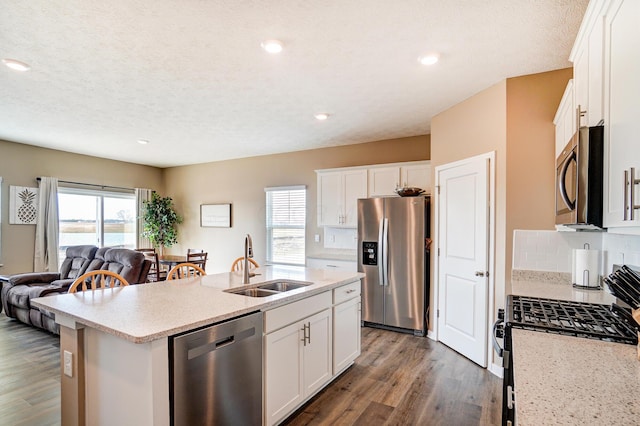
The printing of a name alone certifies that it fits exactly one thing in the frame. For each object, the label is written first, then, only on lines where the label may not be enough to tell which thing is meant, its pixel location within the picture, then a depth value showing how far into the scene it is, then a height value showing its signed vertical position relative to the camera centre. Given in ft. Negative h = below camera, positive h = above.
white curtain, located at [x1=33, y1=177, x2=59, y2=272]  18.30 -1.05
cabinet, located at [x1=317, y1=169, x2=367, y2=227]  16.49 +0.73
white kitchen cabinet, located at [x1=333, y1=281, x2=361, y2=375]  9.16 -3.36
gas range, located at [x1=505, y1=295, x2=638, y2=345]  4.49 -1.70
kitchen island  4.87 -2.06
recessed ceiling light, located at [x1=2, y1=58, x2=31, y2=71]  8.65 +3.82
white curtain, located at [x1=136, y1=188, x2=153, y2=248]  23.39 -0.10
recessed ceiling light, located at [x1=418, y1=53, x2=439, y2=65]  8.37 +3.82
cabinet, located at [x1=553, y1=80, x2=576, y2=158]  6.68 +2.00
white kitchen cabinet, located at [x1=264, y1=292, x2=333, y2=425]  6.83 -3.30
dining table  18.85 -2.96
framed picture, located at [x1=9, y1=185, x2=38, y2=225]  17.51 +0.25
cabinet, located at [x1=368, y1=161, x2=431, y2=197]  14.78 +1.48
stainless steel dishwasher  5.12 -2.77
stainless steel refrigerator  13.43 -2.17
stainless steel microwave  4.36 +0.46
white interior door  10.43 -1.60
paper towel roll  7.73 -1.35
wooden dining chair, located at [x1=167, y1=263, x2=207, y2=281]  10.17 -1.98
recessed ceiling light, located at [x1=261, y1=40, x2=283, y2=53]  7.68 +3.83
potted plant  23.04 -0.75
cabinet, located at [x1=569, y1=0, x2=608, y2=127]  4.60 +2.24
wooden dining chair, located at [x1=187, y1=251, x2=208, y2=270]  17.42 -2.67
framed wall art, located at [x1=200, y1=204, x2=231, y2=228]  22.34 -0.38
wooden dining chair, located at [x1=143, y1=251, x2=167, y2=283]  17.99 -3.57
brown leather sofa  13.34 -3.08
